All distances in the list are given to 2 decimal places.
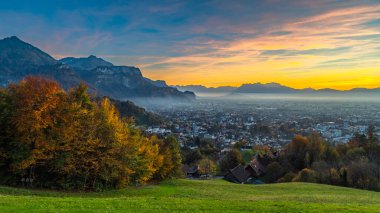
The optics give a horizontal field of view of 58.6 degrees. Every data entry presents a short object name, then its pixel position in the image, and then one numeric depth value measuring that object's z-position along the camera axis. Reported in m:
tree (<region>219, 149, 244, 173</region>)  83.31
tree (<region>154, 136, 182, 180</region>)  45.34
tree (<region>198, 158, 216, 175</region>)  78.06
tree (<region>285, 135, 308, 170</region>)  73.56
